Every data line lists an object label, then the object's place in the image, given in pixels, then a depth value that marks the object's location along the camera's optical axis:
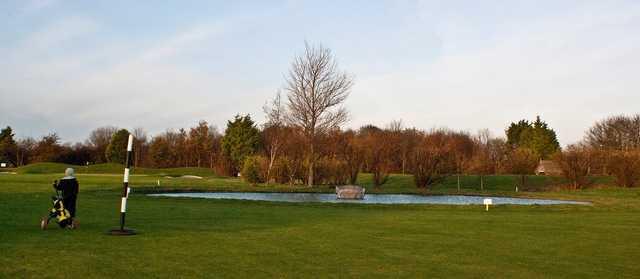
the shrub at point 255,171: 41.59
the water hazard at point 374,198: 28.14
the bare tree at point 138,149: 92.88
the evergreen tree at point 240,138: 79.94
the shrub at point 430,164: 42.78
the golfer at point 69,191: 13.17
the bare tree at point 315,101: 42.84
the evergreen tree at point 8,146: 89.69
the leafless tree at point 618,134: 86.81
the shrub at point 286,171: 41.34
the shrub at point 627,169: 44.34
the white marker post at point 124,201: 12.01
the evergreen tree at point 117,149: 87.19
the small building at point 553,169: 44.66
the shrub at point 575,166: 43.53
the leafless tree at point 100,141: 93.44
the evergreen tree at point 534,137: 85.44
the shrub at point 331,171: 41.66
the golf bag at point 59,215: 12.80
